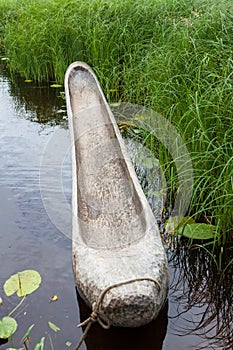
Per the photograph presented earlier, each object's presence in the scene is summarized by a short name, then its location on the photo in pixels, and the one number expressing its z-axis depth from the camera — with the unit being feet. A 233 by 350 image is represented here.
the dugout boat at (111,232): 5.77
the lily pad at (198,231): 8.28
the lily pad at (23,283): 7.05
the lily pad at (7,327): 6.01
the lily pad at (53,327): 6.63
